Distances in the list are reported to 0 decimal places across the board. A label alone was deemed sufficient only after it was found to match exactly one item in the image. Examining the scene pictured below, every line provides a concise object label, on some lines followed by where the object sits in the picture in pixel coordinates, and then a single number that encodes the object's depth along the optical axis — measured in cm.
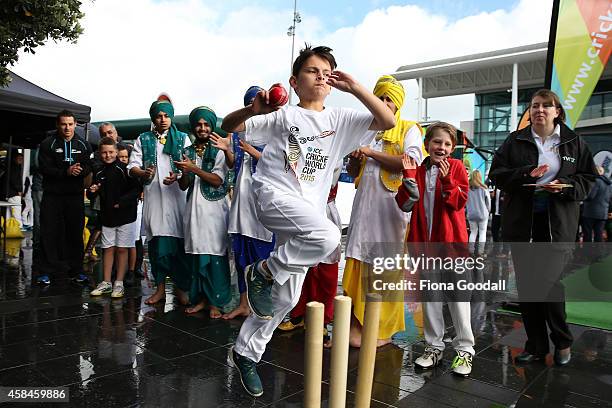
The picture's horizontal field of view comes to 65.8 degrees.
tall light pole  2314
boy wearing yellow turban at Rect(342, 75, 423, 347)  365
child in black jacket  525
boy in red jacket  323
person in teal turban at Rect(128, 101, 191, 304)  477
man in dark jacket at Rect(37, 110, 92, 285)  558
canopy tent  629
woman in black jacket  340
